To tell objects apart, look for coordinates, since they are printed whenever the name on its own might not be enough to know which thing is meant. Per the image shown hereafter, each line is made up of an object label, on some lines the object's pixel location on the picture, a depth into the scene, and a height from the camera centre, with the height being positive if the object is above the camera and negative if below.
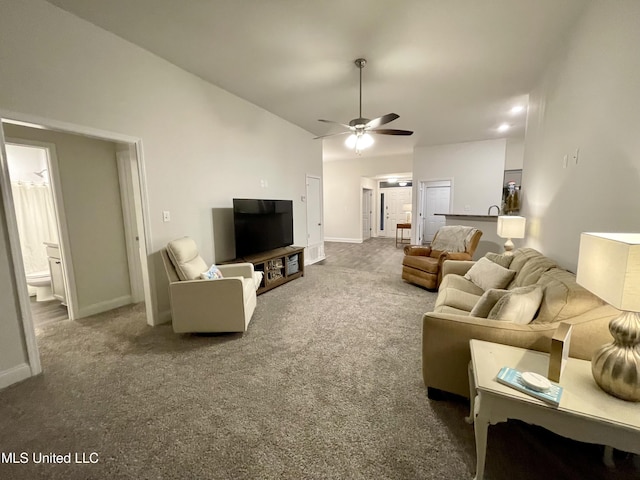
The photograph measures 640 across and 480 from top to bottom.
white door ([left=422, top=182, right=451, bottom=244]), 7.22 -0.05
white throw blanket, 4.27 -0.55
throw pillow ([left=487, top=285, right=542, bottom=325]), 1.60 -0.61
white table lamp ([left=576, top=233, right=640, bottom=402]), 0.98 -0.35
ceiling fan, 3.03 +0.93
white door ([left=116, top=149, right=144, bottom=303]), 3.53 -0.19
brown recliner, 3.89 -0.83
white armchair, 2.59 -0.89
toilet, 3.66 -1.01
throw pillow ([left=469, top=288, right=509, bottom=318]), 1.80 -0.65
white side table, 1.02 -0.81
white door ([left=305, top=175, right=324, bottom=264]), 5.94 -0.34
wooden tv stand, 3.99 -0.91
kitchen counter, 4.86 -0.23
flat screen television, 3.79 -0.25
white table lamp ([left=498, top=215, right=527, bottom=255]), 3.19 -0.27
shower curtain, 4.15 -0.14
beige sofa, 1.42 -0.71
